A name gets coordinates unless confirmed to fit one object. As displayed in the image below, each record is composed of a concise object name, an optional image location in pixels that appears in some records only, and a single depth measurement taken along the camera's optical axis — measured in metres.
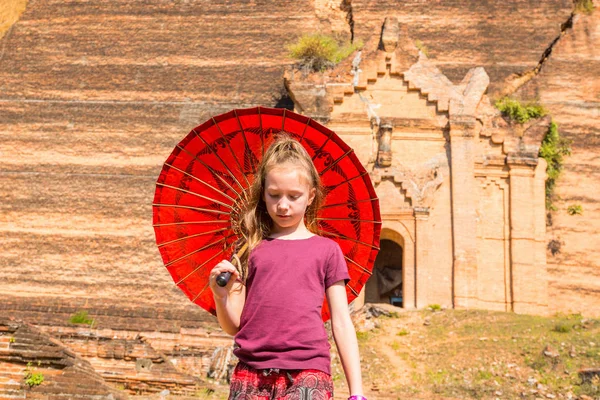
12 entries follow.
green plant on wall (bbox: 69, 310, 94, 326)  20.20
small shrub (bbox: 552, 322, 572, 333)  16.95
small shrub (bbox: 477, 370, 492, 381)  15.45
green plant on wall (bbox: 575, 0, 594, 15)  25.92
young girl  4.35
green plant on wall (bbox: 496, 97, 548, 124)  23.03
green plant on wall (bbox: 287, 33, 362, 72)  22.78
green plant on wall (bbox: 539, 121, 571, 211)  23.17
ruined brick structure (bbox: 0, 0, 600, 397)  20.73
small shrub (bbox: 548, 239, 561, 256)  23.45
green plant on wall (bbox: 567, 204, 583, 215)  23.53
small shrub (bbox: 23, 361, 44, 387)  14.16
